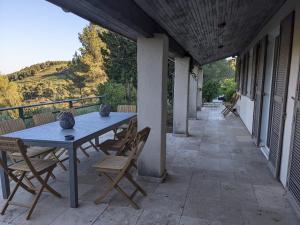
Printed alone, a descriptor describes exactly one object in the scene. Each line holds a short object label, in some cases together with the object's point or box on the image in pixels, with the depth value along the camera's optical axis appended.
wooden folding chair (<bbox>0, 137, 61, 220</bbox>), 2.46
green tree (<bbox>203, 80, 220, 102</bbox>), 14.87
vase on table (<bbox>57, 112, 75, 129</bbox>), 3.36
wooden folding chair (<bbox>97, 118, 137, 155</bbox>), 3.70
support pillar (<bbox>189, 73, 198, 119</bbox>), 8.71
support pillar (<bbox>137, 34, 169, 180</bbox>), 3.29
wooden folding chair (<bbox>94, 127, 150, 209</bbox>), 2.76
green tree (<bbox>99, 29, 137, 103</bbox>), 8.10
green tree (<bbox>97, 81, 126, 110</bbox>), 9.77
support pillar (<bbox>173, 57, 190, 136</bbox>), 5.99
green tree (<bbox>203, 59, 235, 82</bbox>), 20.36
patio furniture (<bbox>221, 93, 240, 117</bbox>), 9.34
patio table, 2.70
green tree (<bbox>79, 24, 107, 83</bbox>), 19.89
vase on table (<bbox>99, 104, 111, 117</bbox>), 4.47
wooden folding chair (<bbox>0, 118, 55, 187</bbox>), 3.27
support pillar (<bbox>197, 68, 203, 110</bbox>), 11.29
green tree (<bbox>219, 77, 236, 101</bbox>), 12.99
